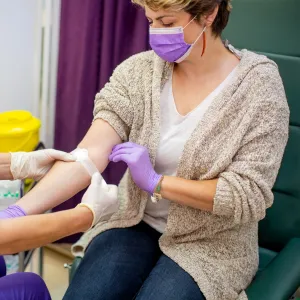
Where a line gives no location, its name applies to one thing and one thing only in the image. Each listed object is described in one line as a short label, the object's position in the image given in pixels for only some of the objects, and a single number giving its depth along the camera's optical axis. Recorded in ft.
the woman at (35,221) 4.17
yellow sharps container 7.01
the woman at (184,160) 4.92
